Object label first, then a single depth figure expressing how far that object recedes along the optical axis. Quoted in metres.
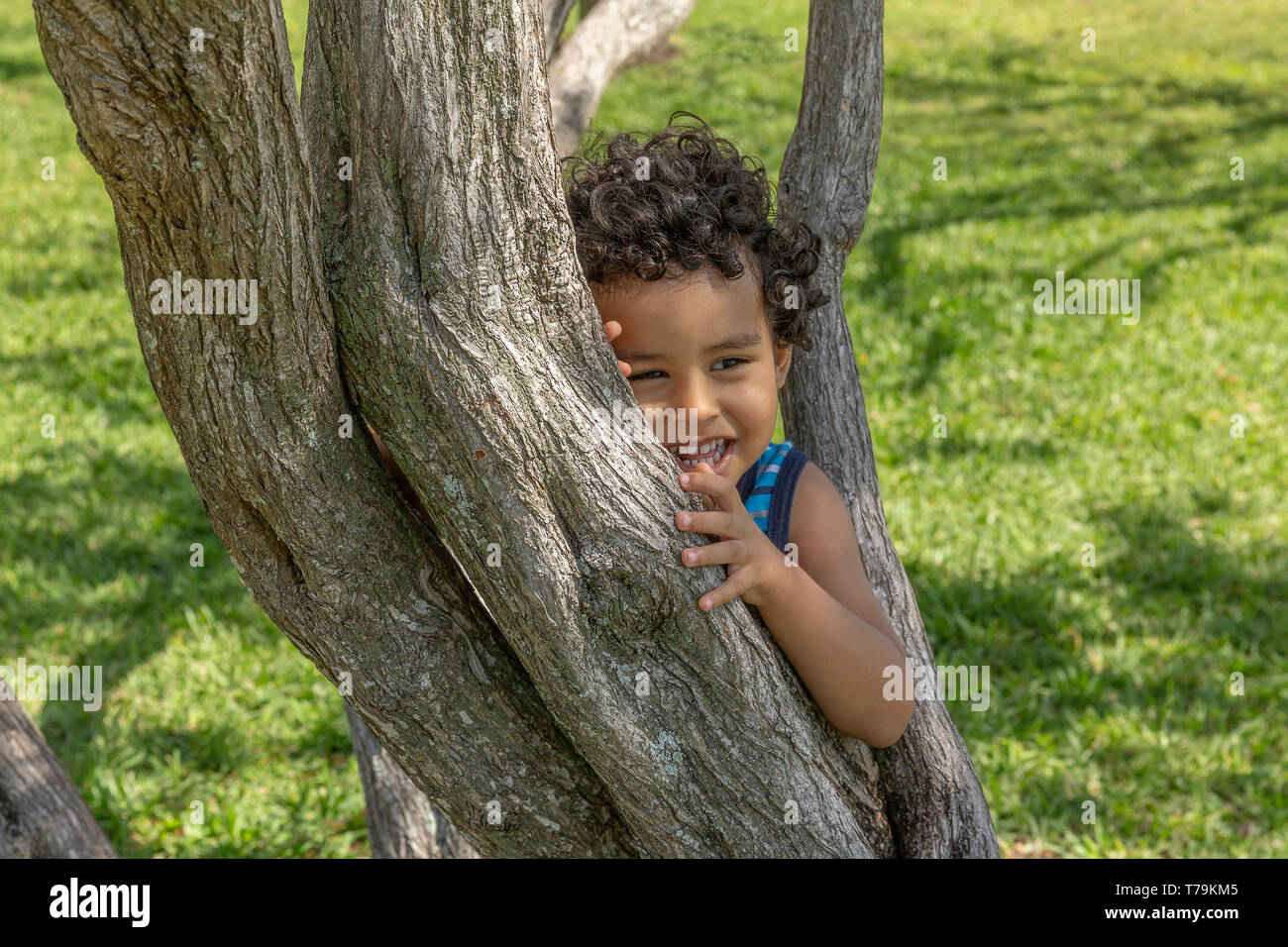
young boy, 1.69
